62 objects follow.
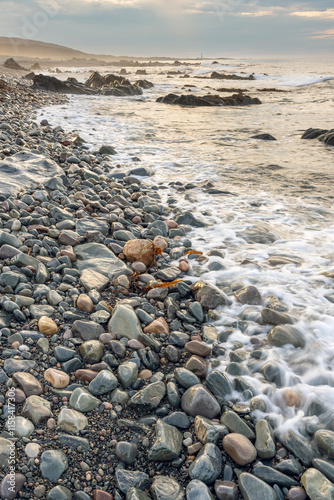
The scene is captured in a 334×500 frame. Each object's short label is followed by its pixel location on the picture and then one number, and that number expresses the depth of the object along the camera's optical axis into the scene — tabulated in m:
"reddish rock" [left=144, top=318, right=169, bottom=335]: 2.60
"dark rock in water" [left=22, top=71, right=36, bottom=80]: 24.98
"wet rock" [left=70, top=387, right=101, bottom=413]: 1.92
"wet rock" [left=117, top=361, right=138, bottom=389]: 2.12
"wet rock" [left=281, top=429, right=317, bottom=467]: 1.74
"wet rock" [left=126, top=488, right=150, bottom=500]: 1.52
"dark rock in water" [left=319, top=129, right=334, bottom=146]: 9.36
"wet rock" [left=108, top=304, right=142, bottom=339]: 2.49
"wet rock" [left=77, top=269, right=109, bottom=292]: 2.69
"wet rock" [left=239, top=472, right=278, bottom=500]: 1.55
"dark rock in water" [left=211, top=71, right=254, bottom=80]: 37.35
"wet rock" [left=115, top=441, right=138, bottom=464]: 1.71
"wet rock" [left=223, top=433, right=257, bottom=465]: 1.72
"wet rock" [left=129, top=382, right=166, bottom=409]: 1.99
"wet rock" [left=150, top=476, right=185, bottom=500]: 1.55
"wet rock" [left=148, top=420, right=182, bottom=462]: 1.72
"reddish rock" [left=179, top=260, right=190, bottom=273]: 3.46
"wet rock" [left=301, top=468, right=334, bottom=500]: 1.54
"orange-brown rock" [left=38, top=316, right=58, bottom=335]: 2.38
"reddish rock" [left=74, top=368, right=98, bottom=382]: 2.11
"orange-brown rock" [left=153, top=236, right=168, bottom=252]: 3.82
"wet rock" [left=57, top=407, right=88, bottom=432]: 1.81
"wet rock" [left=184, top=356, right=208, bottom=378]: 2.27
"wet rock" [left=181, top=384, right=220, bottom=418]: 1.97
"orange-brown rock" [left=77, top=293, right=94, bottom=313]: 2.68
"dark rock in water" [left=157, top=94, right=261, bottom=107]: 17.88
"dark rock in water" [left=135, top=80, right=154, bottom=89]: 27.26
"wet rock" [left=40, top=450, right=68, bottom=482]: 1.58
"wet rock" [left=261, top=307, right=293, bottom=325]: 2.71
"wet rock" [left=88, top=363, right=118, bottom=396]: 2.04
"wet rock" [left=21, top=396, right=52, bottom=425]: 1.81
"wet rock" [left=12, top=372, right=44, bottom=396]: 1.94
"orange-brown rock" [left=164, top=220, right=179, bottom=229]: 4.43
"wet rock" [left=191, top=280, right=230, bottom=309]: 2.96
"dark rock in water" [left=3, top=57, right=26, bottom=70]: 35.71
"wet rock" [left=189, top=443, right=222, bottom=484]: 1.64
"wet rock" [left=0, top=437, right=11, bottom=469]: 1.57
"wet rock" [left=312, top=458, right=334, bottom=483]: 1.64
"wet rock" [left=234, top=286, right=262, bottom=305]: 2.99
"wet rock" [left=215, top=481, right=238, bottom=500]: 1.57
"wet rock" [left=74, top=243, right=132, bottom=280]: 3.24
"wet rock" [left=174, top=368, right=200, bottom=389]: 2.15
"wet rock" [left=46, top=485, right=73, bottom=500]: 1.49
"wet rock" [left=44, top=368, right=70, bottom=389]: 2.04
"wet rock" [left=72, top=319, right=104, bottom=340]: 2.42
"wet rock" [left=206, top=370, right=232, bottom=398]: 2.12
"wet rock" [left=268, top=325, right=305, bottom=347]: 2.52
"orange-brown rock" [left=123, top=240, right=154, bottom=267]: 3.49
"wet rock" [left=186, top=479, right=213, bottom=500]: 1.54
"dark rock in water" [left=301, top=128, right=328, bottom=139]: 10.00
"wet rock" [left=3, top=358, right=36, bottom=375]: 2.04
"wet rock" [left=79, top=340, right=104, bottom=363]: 2.25
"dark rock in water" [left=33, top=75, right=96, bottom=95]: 20.22
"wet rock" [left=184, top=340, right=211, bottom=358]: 2.42
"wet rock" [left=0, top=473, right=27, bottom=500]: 1.49
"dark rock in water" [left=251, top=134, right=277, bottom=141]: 9.88
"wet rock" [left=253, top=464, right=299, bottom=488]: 1.62
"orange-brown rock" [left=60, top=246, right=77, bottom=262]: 3.31
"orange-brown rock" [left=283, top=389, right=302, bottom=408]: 2.09
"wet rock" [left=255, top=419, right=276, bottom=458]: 1.75
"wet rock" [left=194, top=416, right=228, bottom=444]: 1.80
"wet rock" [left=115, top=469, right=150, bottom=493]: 1.59
